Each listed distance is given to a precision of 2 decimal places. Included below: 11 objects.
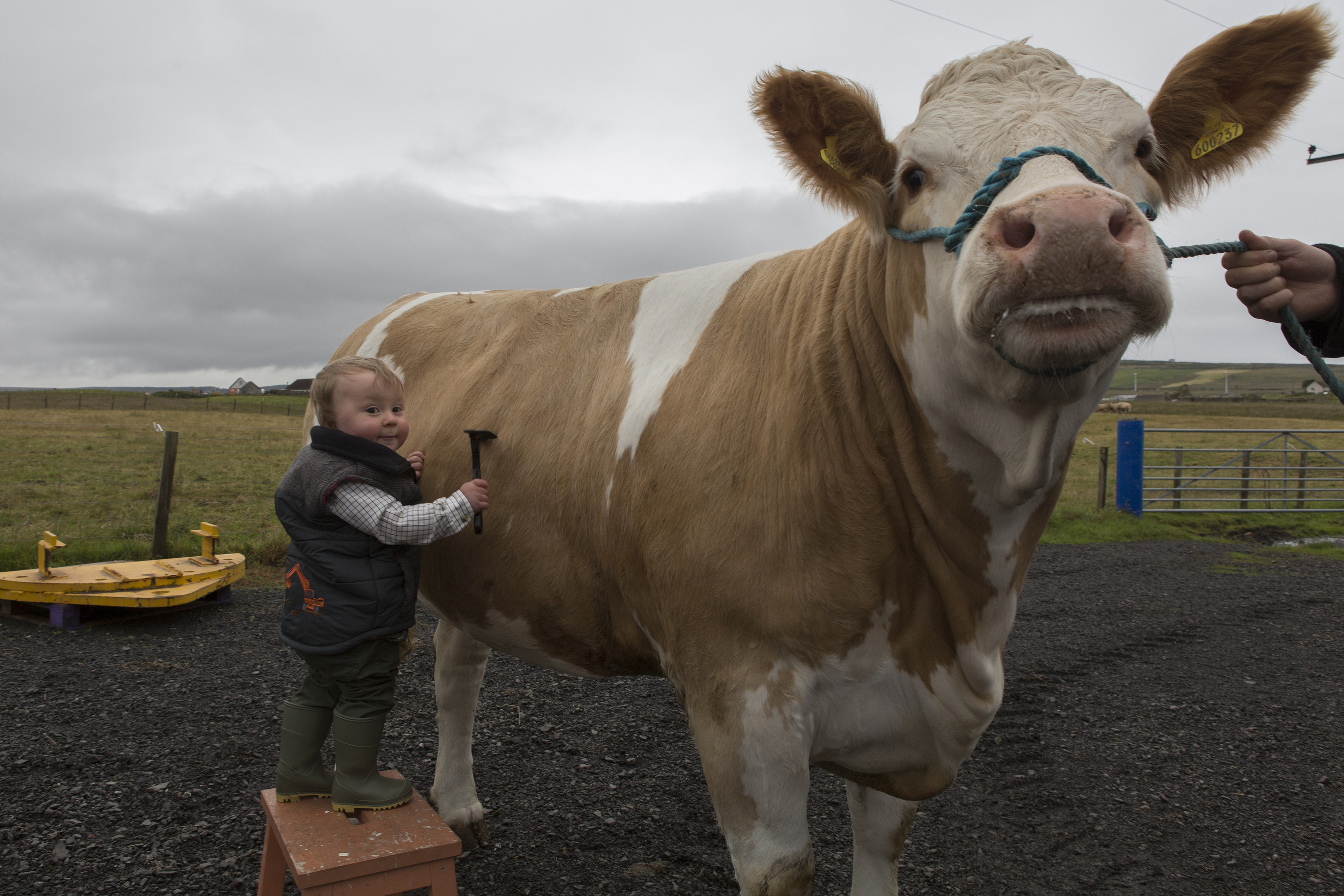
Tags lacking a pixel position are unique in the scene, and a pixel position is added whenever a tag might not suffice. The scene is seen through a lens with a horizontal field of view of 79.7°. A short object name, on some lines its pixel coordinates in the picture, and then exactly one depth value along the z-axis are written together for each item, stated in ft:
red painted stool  7.00
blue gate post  45.50
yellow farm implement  20.30
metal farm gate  46.44
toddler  7.89
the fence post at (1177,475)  49.32
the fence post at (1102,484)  48.03
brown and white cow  5.06
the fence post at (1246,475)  51.03
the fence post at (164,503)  27.96
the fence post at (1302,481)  52.37
